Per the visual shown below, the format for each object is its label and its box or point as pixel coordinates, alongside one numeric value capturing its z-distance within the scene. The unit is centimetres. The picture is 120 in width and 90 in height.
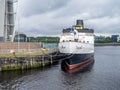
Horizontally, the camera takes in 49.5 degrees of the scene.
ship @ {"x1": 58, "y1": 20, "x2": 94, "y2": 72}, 3141
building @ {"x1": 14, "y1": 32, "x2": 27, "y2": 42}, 5754
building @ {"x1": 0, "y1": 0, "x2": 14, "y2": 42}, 4091
